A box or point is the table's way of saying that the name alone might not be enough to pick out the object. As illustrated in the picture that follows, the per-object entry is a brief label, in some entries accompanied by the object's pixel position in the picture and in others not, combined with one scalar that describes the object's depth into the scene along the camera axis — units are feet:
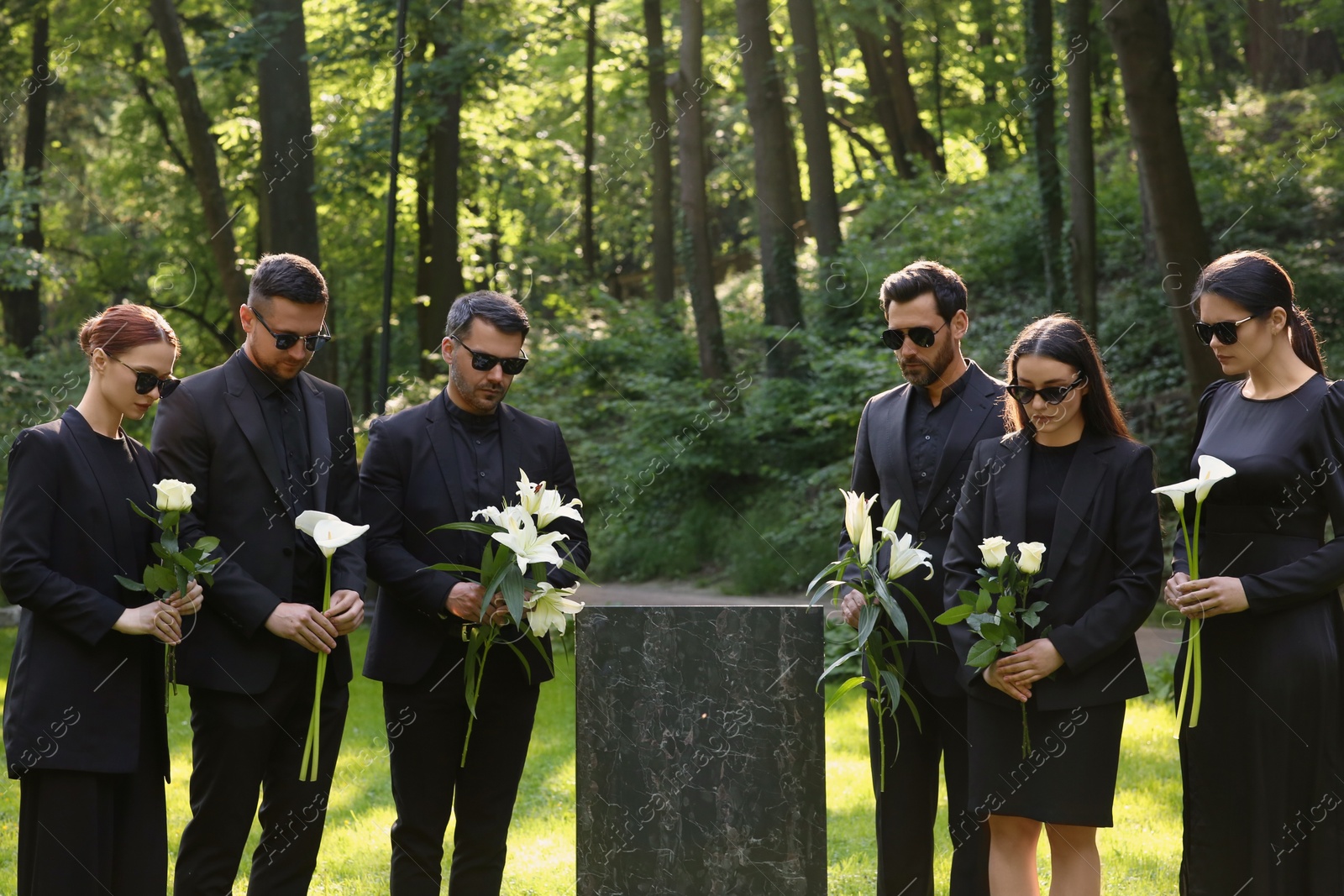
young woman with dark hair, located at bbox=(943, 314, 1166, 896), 12.51
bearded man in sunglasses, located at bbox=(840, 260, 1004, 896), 14.40
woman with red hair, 12.42
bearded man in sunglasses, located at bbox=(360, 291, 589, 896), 14.46
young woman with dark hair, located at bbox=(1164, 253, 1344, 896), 12.75
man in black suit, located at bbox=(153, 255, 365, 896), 13.69
